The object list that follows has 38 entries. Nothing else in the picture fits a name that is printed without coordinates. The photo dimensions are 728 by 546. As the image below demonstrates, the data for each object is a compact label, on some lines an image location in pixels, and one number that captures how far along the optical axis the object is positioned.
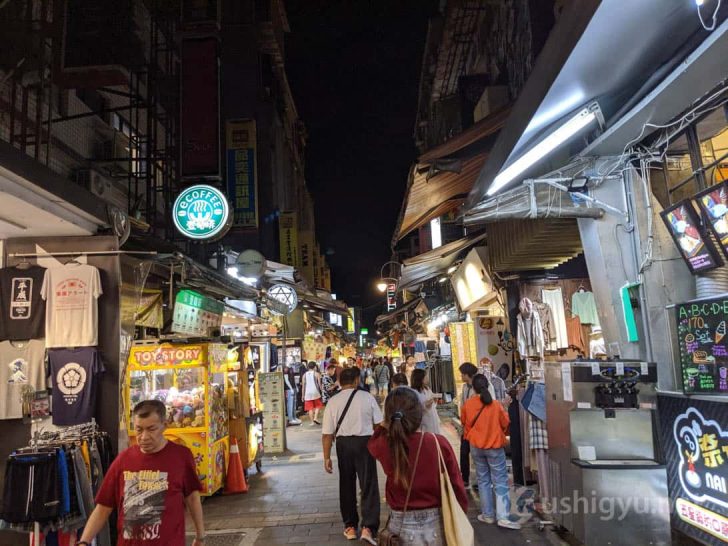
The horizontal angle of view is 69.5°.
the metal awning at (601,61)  4.36
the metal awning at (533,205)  6.45
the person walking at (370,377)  29.36
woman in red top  3.44
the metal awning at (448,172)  8.33
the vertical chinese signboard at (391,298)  32.80
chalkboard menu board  4.61
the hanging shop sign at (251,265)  14.26
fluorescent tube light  5.62
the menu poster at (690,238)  5.00
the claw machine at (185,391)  8.08
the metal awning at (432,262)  12.18
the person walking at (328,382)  19.30
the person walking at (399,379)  8.02
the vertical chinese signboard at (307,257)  30.98
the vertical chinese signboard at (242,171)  15.71
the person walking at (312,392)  17.00
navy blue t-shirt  5.59
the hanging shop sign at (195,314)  8.66
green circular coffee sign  10.91
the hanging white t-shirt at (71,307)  5.65
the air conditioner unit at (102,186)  11.49
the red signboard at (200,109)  11.37
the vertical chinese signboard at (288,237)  28.97
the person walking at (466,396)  7.39
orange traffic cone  8.83
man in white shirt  6.25
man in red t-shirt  3.51
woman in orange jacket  6.43
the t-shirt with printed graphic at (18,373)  5.51
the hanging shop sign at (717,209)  4.62
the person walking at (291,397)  17.38
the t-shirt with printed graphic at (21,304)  5.64
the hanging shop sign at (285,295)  16.09
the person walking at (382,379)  23.48
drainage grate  6.40
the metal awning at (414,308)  21.35
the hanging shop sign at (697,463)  4.51
